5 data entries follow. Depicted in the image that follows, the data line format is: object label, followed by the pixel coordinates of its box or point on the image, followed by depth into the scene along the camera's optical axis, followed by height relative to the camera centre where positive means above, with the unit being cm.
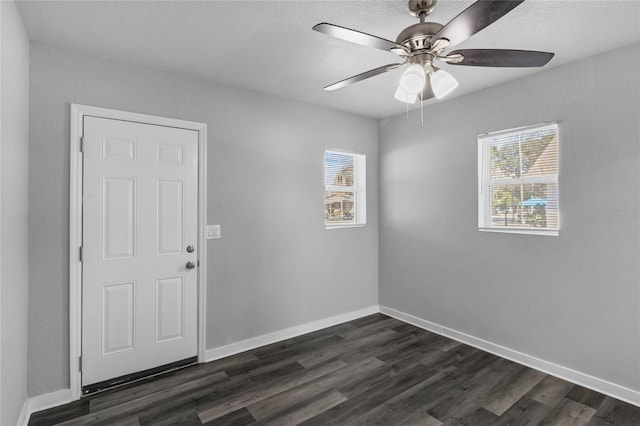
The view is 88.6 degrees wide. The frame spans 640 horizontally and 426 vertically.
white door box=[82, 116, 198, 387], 251 -25
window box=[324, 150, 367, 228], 399 +35
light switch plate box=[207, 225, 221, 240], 305 -14
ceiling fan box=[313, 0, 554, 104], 149 +84
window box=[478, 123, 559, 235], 285 +33
